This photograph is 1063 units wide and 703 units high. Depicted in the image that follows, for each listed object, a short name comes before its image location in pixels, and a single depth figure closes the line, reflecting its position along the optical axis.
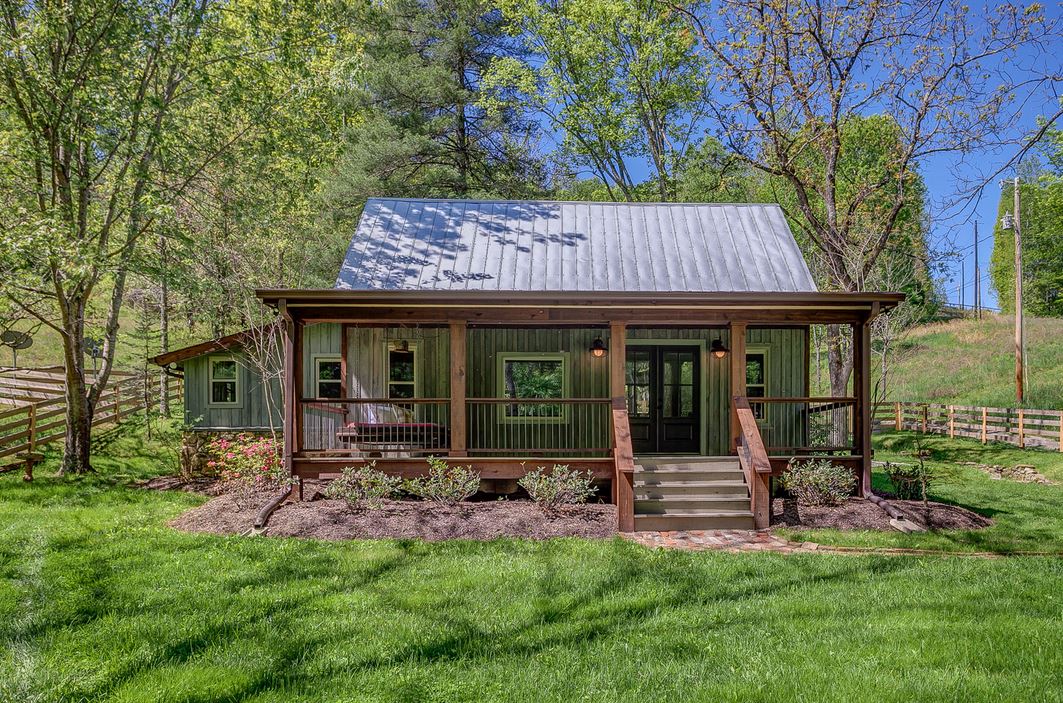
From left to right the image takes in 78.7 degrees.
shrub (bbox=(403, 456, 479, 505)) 8.95
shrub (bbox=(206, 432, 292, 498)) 9.58
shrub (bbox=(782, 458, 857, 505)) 8.99
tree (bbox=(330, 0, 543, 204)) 19.88
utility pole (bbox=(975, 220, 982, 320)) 53.48
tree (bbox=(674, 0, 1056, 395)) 14.58
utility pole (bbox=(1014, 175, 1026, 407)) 20.84
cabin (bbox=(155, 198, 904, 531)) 9.12
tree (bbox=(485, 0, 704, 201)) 21.80
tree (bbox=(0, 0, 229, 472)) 10.68
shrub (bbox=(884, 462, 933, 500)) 9.80
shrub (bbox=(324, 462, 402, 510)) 8.61
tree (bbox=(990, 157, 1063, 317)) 35.34
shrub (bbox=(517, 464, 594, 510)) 8.55
